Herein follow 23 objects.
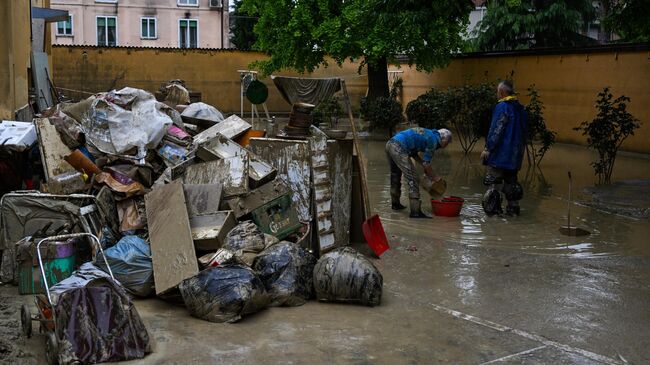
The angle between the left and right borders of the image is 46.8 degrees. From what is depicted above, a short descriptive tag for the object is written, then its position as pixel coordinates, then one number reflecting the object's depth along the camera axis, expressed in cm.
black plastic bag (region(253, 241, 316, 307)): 609
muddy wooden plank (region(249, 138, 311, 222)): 761
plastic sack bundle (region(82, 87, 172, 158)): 782
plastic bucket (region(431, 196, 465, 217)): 992
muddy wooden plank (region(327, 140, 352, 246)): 799
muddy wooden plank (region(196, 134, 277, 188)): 729
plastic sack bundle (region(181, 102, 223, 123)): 948
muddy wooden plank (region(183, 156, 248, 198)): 709
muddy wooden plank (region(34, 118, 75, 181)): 768
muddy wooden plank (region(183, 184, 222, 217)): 685
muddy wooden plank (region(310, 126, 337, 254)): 762
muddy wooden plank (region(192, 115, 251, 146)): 838
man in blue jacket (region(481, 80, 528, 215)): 983
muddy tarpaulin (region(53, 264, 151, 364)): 473
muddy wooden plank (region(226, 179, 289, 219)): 704
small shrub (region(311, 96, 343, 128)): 2261
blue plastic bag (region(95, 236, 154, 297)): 614
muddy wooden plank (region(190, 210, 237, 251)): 646
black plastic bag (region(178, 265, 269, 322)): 559
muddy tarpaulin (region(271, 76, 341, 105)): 970
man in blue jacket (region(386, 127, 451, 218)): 964
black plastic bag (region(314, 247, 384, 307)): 611
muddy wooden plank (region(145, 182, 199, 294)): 605
